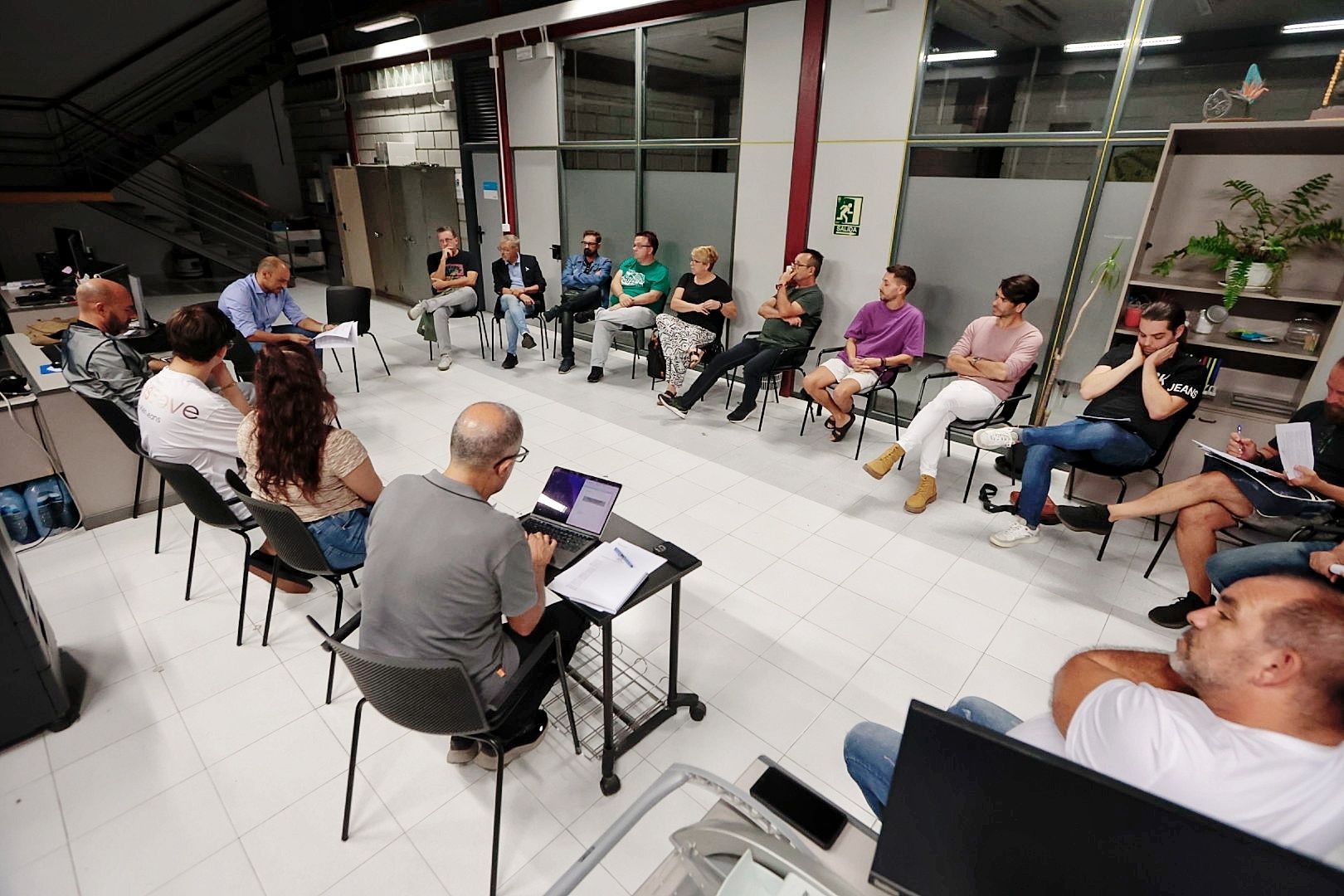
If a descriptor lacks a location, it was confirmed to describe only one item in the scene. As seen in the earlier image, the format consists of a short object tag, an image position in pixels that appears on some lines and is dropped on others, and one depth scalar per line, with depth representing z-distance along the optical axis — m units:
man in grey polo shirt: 1.54
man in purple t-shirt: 4.23
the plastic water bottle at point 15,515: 3.08
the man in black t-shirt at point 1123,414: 2.98
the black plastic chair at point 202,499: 2.32
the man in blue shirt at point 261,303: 4.45
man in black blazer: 6.08
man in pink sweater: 3.69
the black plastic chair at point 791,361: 4.70
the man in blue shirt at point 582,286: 5.98
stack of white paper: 1.78
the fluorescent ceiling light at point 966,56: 3.87
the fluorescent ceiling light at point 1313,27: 3.00
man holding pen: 2.58
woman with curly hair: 2.14
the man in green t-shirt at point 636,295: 5.56
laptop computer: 2.05
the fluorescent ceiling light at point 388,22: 7.04
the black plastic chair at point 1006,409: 3.77
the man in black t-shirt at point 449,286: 6.00
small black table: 1.83
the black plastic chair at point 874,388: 4.30
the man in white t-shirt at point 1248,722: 0.85
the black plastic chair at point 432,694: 1.43
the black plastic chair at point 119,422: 2.82
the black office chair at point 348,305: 5.40
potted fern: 3.02
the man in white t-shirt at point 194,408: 2.51
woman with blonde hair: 5.14
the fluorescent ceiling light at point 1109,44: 3.33
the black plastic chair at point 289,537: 2.03
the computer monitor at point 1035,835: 0.65
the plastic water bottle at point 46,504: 3.15
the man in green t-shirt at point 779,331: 4.66
